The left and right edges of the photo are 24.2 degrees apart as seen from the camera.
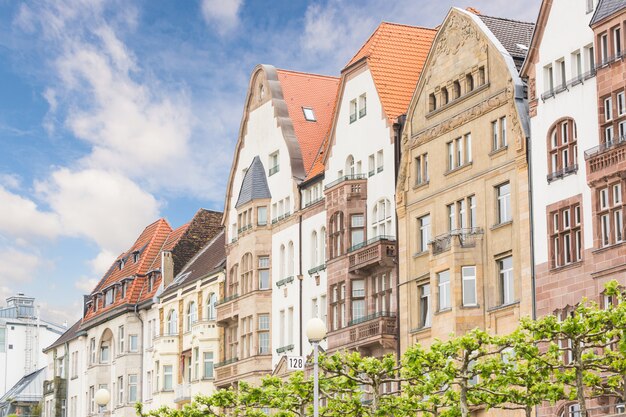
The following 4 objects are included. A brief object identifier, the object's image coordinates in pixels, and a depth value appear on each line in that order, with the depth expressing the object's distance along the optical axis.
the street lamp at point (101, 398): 54.97
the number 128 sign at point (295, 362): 45.03
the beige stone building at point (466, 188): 57.66
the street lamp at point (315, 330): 42.06
